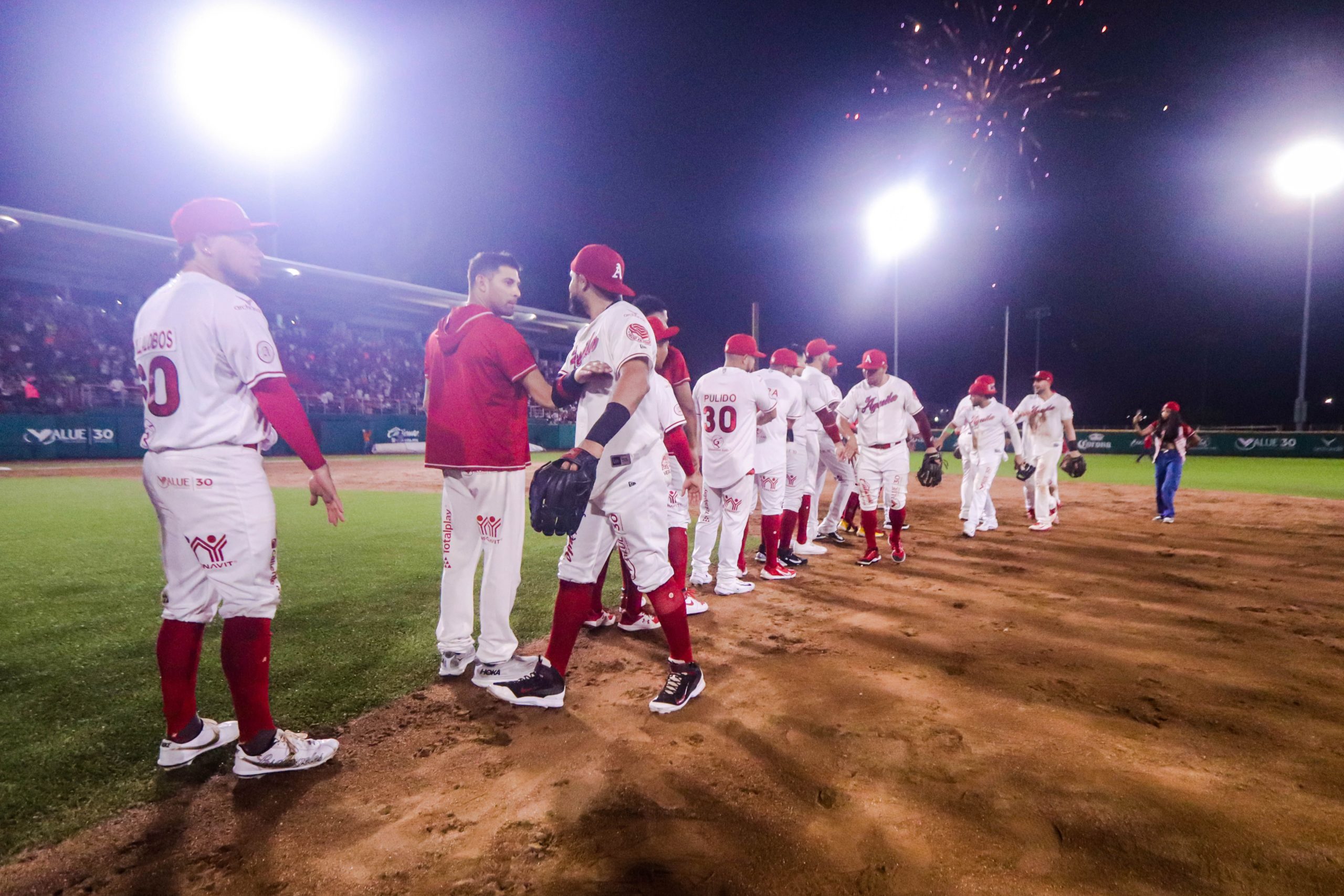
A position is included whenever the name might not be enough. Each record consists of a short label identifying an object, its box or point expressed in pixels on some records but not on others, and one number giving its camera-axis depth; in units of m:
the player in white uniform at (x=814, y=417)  6.17
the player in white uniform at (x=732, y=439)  5.03
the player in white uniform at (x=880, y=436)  6.42
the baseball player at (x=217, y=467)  2.28
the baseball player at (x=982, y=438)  7.86
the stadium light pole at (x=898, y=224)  28.09
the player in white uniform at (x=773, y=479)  5.59
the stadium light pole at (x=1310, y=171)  24.34
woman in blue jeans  8.94
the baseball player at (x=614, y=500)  2.91
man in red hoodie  3.17
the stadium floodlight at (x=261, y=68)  18.97
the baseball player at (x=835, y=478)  7.25
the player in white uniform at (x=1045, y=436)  8.30
